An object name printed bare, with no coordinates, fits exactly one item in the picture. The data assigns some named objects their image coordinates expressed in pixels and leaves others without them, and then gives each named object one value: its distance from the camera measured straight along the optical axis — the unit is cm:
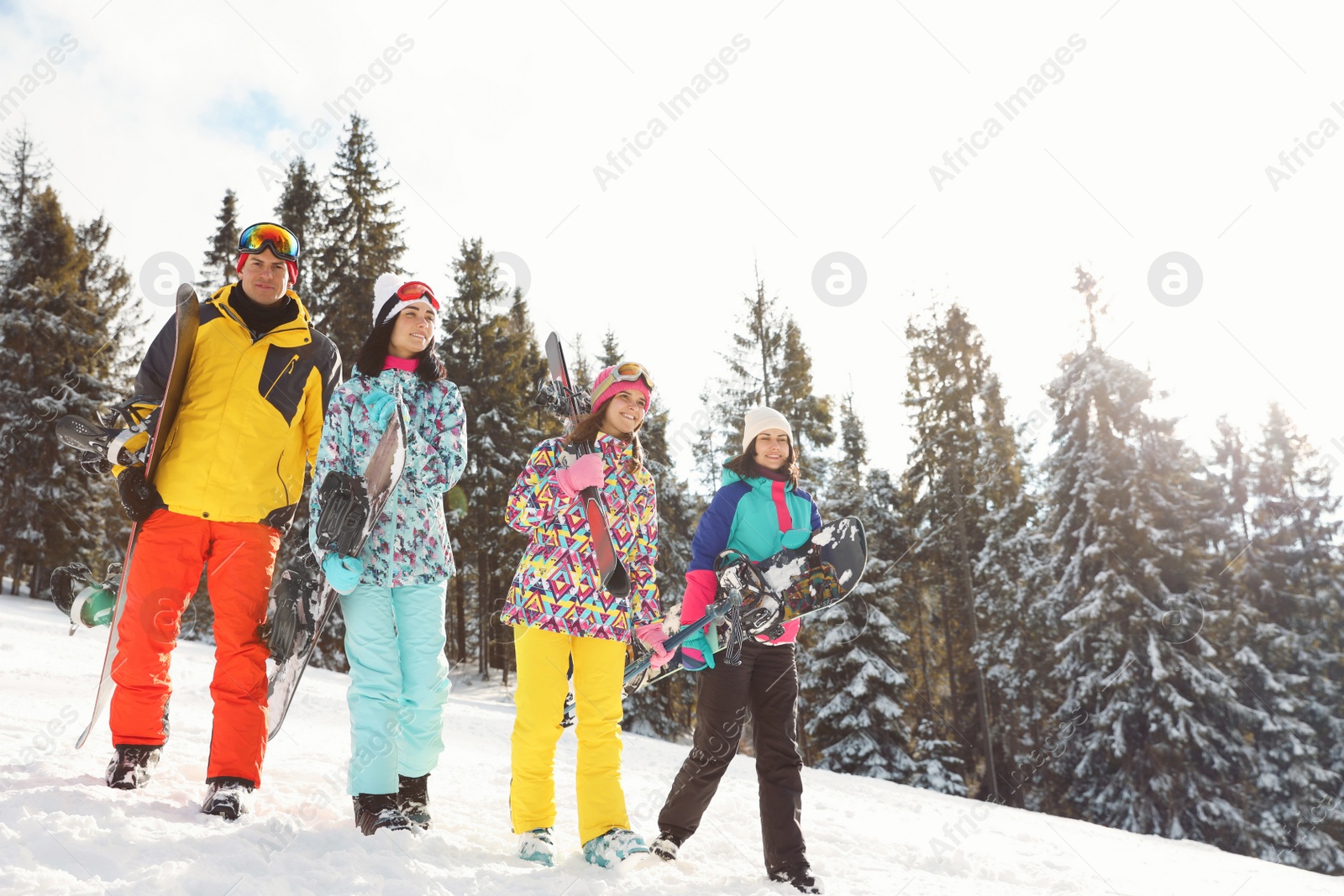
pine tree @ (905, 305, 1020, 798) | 2359
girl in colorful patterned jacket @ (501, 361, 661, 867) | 333
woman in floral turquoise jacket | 310
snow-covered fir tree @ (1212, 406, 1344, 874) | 1747
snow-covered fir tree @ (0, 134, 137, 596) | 1973
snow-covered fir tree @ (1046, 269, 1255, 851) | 1686
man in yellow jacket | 325
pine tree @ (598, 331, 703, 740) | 2111
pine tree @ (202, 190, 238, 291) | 2398
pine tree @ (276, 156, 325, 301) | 1972
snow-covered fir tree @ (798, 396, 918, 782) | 1920
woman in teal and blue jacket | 361
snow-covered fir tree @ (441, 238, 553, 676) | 2062
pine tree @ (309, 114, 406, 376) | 1877
